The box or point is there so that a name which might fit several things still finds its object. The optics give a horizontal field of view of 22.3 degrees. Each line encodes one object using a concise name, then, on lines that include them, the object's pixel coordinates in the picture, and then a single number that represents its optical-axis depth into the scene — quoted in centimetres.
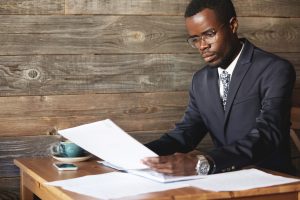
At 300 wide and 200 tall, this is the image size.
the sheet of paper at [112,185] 206
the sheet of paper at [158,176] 218
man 250
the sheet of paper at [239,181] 212
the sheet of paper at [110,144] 236
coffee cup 264
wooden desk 205
